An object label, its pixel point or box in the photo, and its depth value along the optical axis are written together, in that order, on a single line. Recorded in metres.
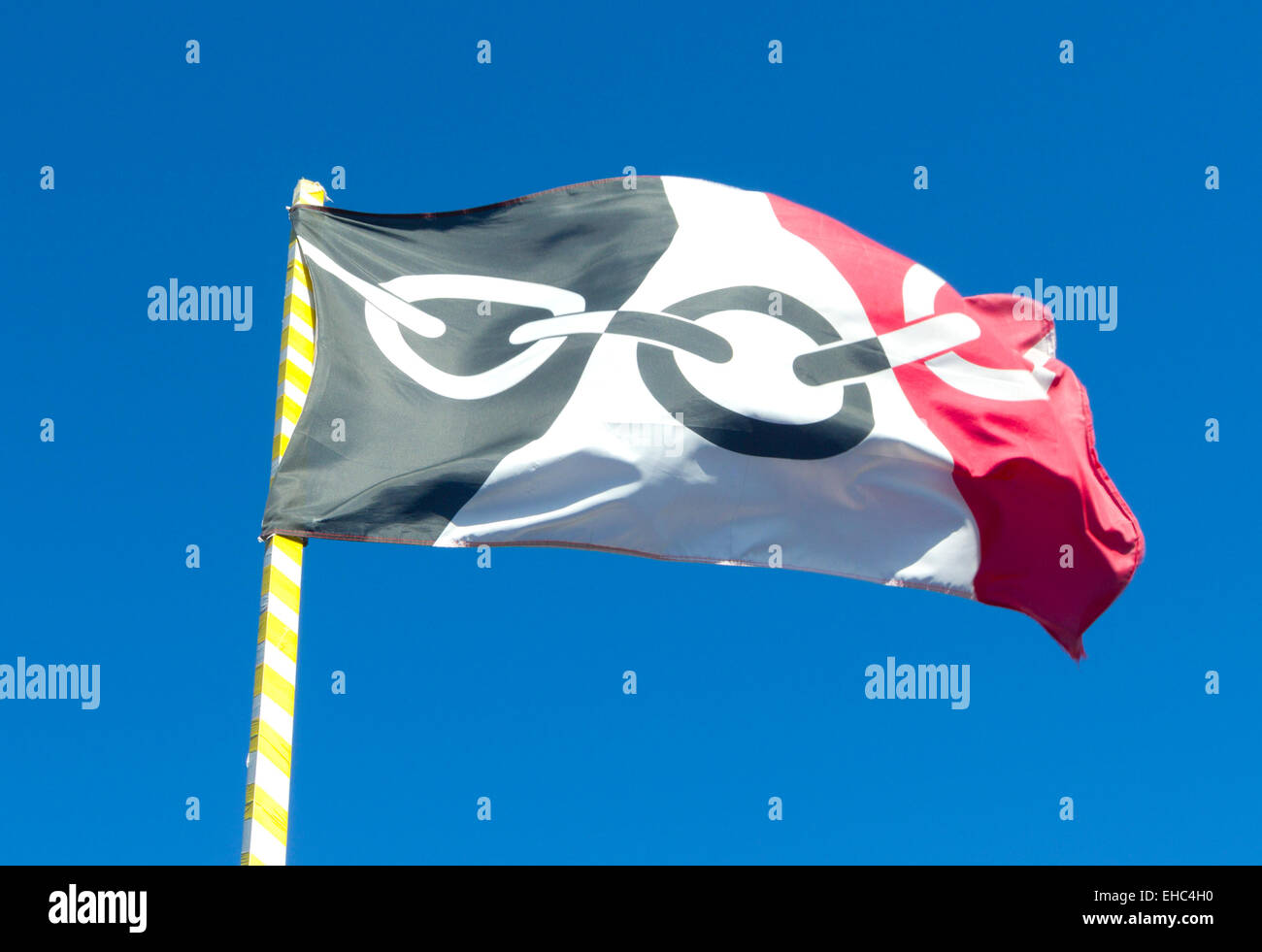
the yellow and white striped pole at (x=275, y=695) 9.64
